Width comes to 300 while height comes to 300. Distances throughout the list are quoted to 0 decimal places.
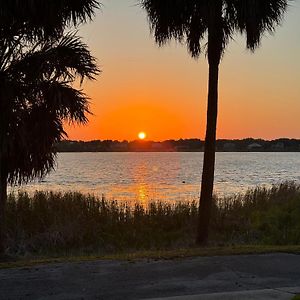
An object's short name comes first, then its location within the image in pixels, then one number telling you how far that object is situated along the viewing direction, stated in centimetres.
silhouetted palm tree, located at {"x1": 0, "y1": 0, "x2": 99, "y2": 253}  822
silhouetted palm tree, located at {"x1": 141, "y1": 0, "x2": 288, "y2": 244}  885
